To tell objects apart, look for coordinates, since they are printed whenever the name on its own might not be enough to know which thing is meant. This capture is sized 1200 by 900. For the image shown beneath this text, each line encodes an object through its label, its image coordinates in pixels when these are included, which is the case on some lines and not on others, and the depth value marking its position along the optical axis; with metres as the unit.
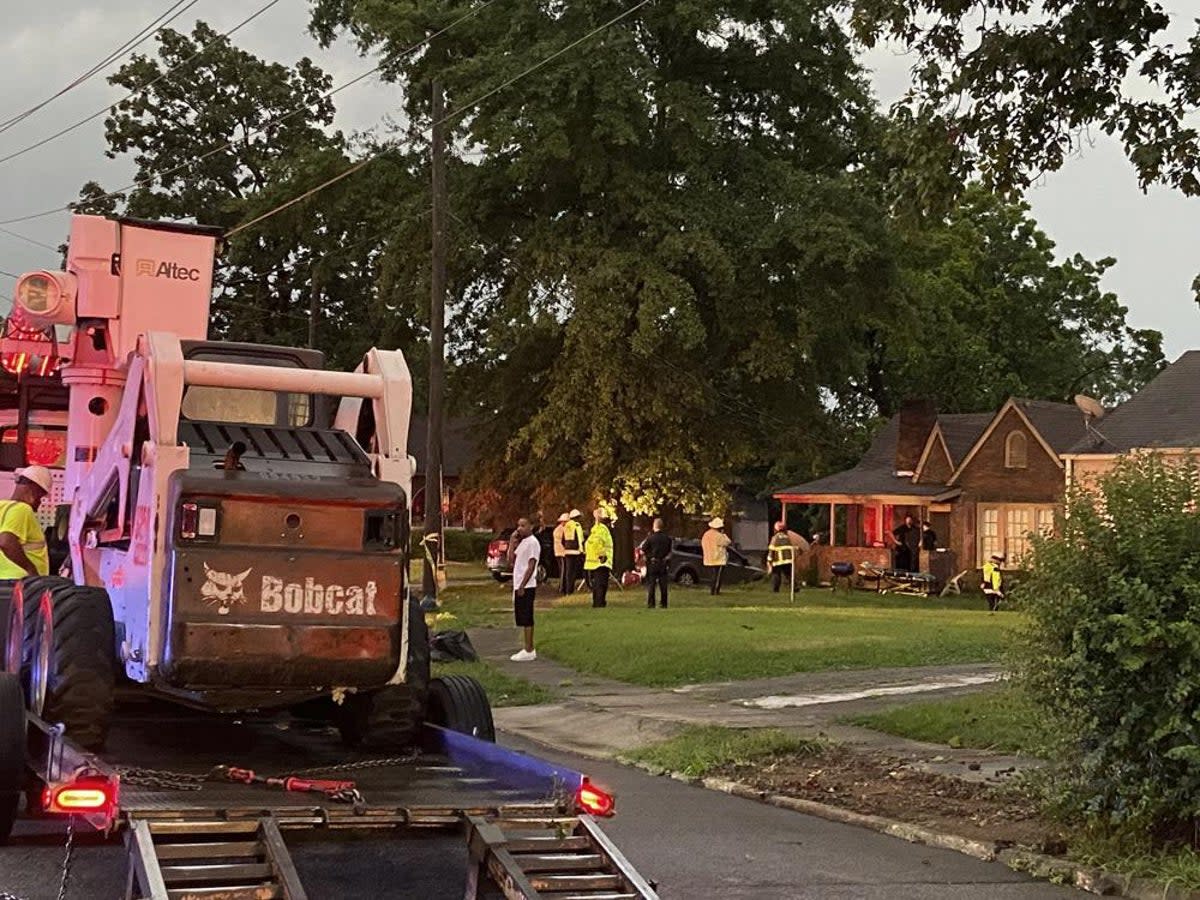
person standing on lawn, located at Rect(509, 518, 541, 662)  20.62
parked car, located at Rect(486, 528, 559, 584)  39.04
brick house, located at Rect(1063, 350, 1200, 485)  37.56
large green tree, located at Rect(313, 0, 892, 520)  35.59
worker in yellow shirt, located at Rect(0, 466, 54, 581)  9.99
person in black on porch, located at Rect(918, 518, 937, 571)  41.47
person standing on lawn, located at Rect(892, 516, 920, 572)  42.72
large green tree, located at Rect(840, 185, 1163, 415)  55.12
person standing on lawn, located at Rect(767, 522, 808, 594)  35.59
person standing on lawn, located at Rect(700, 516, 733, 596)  33.22
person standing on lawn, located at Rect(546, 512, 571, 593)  31.75
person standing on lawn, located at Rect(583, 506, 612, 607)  28.19
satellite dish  39.81
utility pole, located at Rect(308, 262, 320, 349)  45.11
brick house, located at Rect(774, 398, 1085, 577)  42.28
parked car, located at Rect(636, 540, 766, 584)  40.38
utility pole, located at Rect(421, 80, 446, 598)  27.91
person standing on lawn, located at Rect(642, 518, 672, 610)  28.95
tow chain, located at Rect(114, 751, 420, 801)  6.84
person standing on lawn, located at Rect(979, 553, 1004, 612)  33.47
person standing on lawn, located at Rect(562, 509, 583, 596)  31.36
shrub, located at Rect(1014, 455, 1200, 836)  8.63
